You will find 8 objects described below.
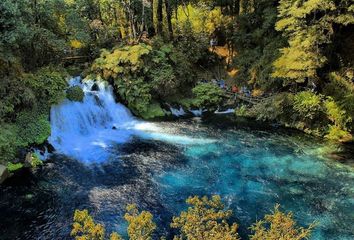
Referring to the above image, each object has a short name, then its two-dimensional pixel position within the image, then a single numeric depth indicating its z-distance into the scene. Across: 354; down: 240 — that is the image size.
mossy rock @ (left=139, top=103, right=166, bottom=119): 23.63
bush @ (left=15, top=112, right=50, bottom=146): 17.33
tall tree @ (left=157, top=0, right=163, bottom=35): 28.95
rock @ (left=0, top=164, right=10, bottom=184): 14.76
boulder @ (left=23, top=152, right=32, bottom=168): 16.20
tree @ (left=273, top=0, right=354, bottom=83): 19.77
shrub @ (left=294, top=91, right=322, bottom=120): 20.61
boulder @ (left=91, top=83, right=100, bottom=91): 23.25
